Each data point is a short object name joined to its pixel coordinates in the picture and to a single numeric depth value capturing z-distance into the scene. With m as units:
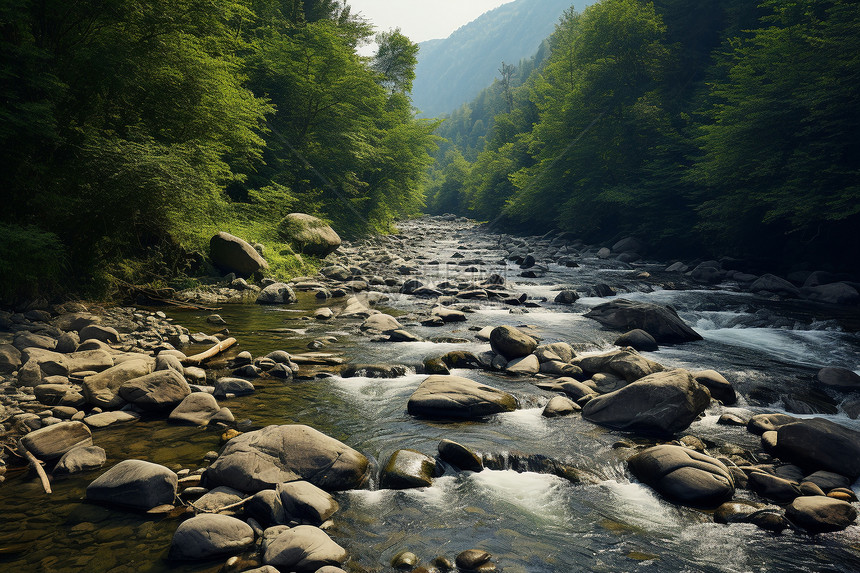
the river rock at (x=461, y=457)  4.95
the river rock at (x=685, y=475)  4.40
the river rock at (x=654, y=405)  5.82
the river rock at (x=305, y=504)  3.92
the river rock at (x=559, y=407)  6.30
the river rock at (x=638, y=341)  9.50
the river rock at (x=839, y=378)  7.40
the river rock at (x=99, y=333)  7.46
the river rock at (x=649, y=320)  10.30
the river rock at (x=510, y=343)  8.64
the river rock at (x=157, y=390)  5.62
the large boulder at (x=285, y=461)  4.23
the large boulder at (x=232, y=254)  13.93
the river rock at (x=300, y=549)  3.32
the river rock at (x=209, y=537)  3.37
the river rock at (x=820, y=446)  4.86
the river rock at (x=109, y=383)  5.59
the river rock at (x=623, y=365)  7.32
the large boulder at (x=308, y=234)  19.09
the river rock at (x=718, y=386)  6.92
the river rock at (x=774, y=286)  15.52
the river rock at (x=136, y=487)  3.90
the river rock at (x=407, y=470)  4.58
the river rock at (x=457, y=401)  6.26
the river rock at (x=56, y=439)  4.48
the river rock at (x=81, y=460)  4.32
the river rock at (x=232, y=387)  6.42
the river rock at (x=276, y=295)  12.91
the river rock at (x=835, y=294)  13.80
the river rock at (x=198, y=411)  5.48
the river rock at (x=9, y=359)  5.74
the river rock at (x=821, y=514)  4.03
